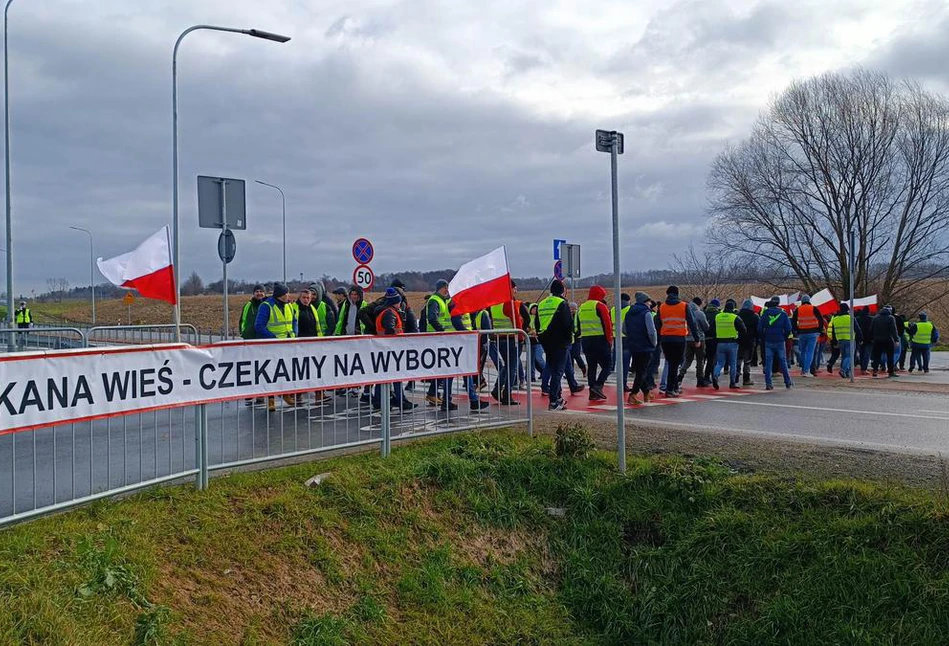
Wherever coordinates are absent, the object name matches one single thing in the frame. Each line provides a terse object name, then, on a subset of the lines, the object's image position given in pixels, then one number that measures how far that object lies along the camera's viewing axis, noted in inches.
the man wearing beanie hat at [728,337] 649.0
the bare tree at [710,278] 1365.7
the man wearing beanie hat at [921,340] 864.3
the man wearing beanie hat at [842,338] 805.9
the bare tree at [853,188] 1295.5
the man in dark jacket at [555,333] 505.7
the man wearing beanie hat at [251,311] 564.9
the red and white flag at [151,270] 416.5
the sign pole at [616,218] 287.6
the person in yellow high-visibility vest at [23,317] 1159.1
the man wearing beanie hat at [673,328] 582.9
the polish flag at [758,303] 899.4
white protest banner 213.8
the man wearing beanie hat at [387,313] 464.1
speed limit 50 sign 715.4
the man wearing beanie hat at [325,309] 611.8
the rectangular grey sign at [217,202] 536.7
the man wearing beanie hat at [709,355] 690.0
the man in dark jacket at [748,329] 697.0
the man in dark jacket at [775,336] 660.1
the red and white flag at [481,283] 408.8
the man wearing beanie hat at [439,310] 523.5
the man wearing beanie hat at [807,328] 785.6
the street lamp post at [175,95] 609.0
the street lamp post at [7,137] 872.8
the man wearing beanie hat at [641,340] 540.7
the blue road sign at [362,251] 713.0
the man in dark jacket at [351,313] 559.2
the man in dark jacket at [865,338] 860.0
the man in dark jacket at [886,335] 820.6
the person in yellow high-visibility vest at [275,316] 514.0
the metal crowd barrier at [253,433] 256.7
